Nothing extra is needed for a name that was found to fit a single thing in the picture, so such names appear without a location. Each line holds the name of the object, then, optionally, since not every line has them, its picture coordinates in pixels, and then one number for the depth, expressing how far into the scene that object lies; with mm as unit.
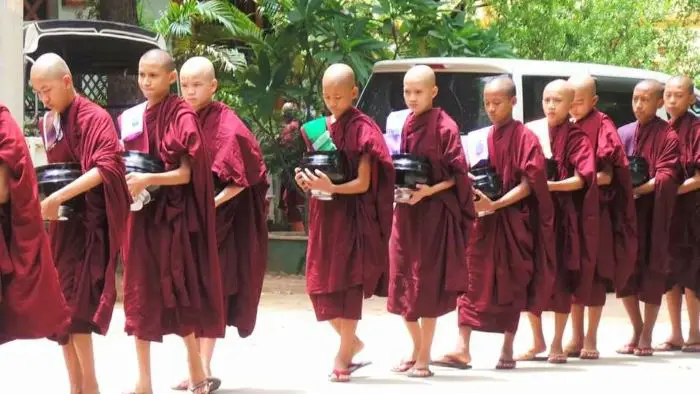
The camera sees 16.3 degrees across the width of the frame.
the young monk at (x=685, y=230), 16508
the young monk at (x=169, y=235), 11747
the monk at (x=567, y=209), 15188
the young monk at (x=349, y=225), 13416
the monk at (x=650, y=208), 16236
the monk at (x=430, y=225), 13804
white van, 18642
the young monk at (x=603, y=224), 15550
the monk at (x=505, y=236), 14490
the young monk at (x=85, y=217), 11113
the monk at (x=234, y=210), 12762
